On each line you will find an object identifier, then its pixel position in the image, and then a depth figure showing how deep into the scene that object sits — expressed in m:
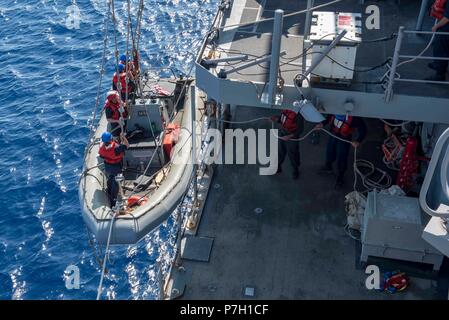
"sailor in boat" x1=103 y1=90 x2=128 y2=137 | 12.13
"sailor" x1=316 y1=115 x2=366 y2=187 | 10.09
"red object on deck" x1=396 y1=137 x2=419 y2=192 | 10.20
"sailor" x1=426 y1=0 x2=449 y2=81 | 8.71
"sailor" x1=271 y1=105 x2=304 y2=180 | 10.45
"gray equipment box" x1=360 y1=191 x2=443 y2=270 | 8.72
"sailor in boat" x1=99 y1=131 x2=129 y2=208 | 11.21
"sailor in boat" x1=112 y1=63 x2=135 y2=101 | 13.43
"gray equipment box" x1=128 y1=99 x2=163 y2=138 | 12.97
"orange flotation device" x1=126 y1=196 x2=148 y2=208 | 11.34
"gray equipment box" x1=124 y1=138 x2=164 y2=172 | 12.59
